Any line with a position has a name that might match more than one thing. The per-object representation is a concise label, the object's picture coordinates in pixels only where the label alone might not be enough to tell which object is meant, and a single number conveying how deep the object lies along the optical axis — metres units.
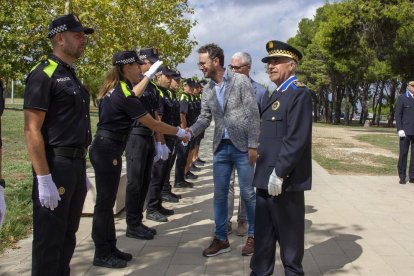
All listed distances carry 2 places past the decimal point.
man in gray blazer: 4.68
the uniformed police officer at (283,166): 3.37
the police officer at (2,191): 3.19
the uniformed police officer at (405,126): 9.49
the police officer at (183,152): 8.70
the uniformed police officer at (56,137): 2.96
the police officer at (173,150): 7.20
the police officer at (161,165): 6.26
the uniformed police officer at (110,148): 4.27
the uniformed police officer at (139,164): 5.13
